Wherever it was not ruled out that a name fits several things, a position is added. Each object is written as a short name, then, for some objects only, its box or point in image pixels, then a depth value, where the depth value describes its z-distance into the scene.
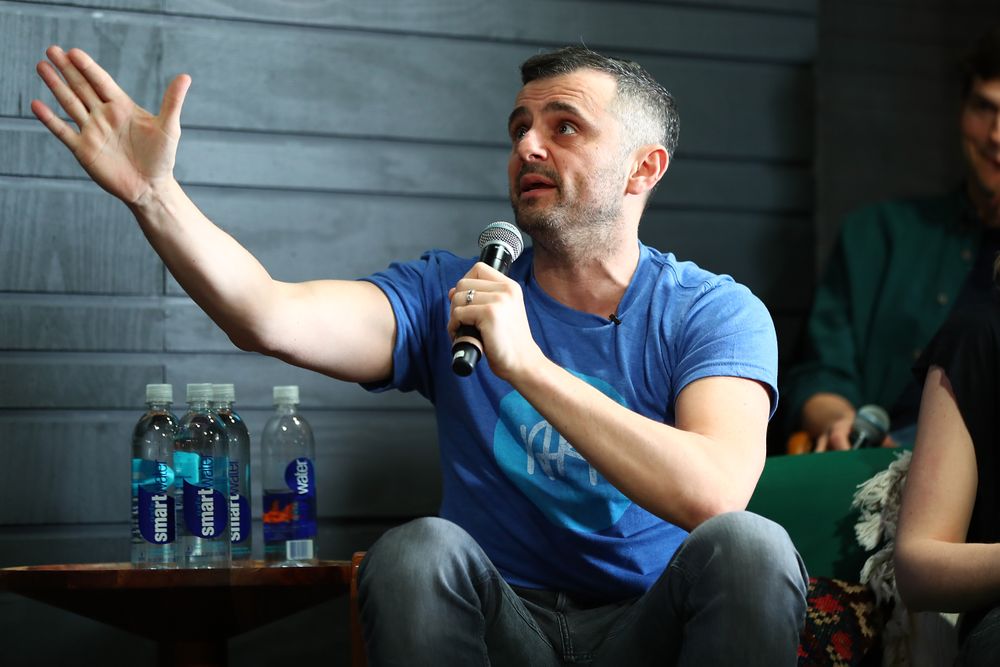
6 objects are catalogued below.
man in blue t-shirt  5.47
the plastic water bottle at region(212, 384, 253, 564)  5.96
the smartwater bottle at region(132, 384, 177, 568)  5.88
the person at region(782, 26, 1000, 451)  6.28
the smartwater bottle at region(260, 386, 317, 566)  5.99
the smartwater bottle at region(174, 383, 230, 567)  5.89
